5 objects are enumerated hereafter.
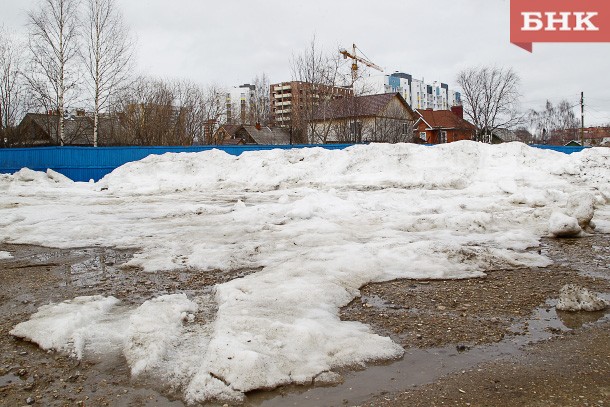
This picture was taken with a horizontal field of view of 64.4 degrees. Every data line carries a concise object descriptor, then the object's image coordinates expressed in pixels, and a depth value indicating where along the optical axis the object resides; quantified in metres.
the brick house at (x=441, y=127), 56.28
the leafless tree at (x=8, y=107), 30.52
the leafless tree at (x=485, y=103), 52.16
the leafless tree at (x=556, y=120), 81.75
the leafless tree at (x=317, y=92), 30.84
